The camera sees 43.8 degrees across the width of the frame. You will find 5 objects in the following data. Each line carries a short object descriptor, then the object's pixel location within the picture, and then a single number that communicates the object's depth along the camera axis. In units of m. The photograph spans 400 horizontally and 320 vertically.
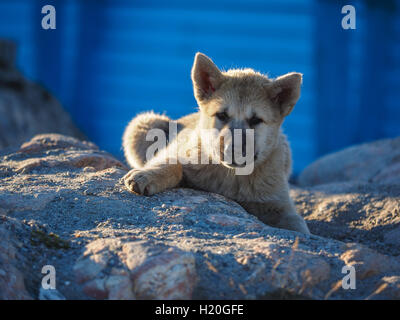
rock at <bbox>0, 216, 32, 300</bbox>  2.44
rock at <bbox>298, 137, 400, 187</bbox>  6.41
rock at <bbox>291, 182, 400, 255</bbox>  4.41
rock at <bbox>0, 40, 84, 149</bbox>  8.80
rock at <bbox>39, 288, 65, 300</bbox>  2.48
